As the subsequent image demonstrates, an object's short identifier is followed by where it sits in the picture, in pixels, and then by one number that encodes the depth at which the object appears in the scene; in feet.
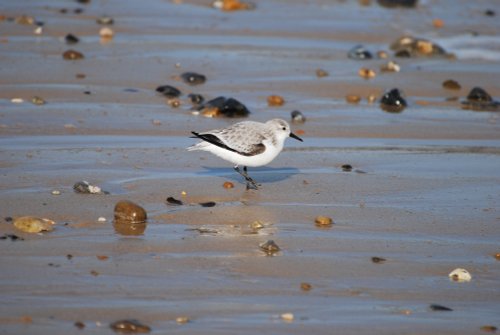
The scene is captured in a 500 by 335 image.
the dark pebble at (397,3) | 62.69
